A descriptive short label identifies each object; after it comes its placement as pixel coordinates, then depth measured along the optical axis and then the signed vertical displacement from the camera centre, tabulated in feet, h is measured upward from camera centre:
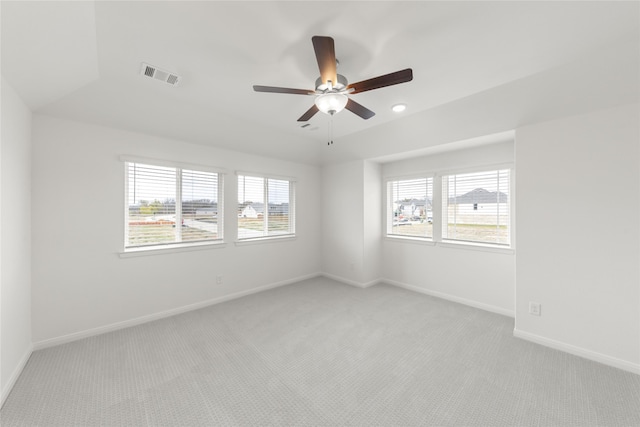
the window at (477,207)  11.53 +0.37
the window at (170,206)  10.40 +0.38
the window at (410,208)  14.15 +0.38
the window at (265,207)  13.91 +0.43
